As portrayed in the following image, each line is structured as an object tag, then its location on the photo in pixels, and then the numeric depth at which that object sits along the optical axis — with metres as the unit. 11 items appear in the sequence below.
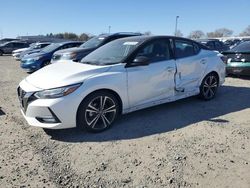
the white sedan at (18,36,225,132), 2.87
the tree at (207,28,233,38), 66.01
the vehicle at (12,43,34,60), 14.33
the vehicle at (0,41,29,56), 19.85
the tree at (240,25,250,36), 61.08
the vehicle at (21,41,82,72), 7.98
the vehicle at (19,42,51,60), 13.74
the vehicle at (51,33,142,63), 6.64
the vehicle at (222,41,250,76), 5.93
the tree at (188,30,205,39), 61.26
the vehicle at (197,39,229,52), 10.75
